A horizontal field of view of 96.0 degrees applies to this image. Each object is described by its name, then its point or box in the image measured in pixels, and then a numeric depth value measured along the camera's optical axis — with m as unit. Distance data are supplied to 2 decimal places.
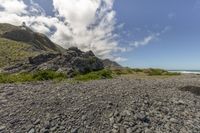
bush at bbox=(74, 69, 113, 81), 11.59
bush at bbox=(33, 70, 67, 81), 11.56
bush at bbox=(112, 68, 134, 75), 23.54
